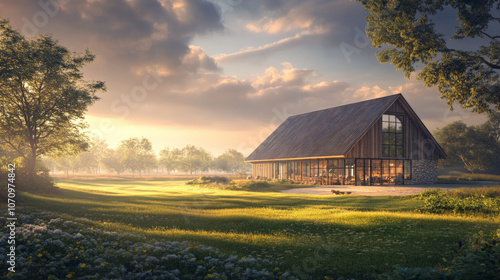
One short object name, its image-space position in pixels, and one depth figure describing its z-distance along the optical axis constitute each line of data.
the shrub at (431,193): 21.61
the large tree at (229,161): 123.29
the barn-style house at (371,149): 39.81
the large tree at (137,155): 104.44
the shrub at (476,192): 21.42
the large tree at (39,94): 26.00
